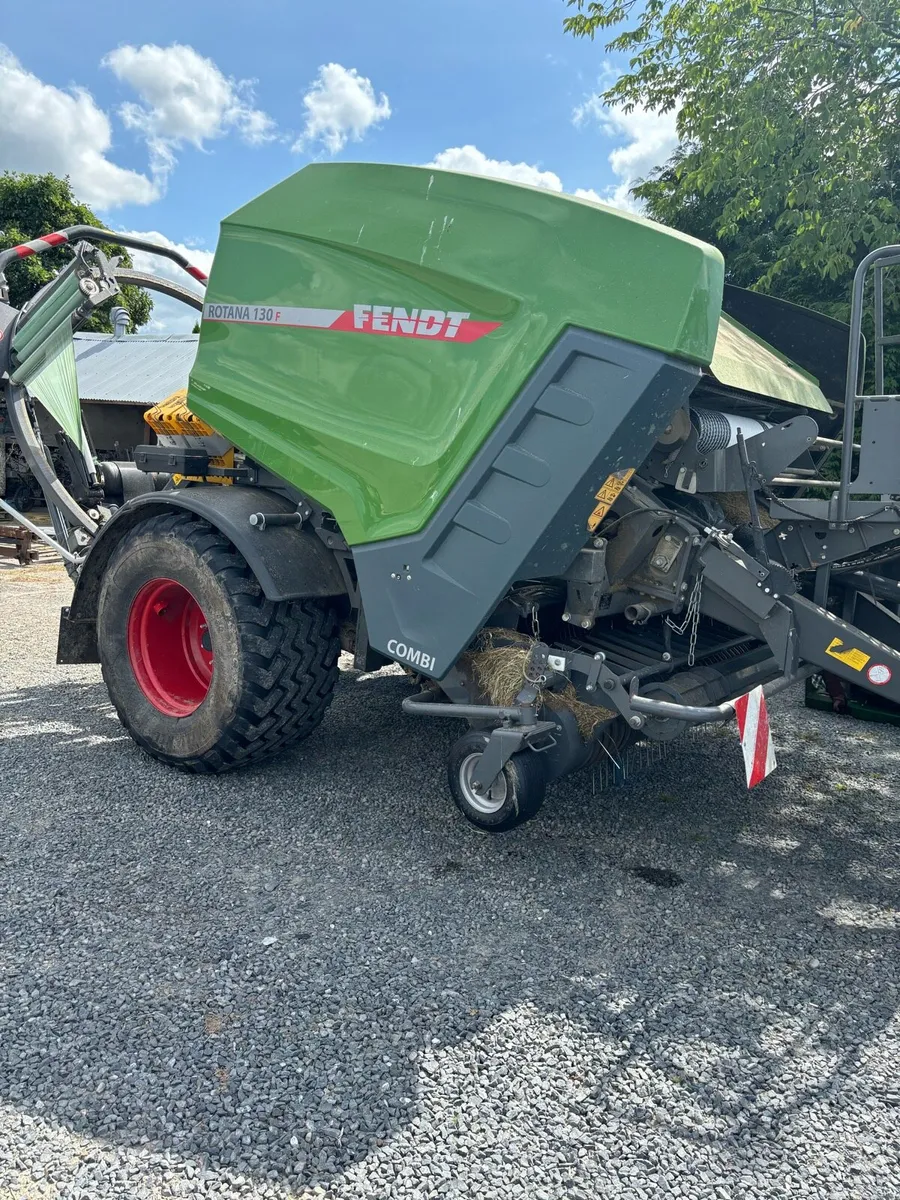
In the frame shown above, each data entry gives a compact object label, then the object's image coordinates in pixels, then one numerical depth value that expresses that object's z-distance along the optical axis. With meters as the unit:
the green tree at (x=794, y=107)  5.98
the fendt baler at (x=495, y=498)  3.00
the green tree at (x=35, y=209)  25.47
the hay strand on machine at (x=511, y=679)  3.28
